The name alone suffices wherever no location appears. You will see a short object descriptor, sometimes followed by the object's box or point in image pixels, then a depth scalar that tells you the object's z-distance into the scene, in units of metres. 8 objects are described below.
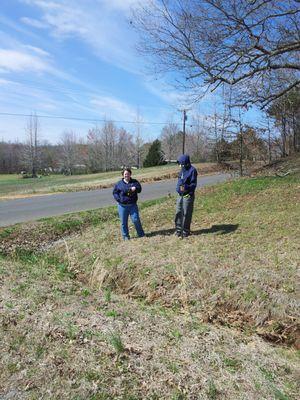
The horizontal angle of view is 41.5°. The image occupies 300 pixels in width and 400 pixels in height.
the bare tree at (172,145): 73.19
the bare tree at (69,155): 81.11
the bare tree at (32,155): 78.81
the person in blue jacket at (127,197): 8.79
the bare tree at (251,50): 11.59
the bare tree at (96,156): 77.62
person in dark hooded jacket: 8.38
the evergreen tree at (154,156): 62.19
